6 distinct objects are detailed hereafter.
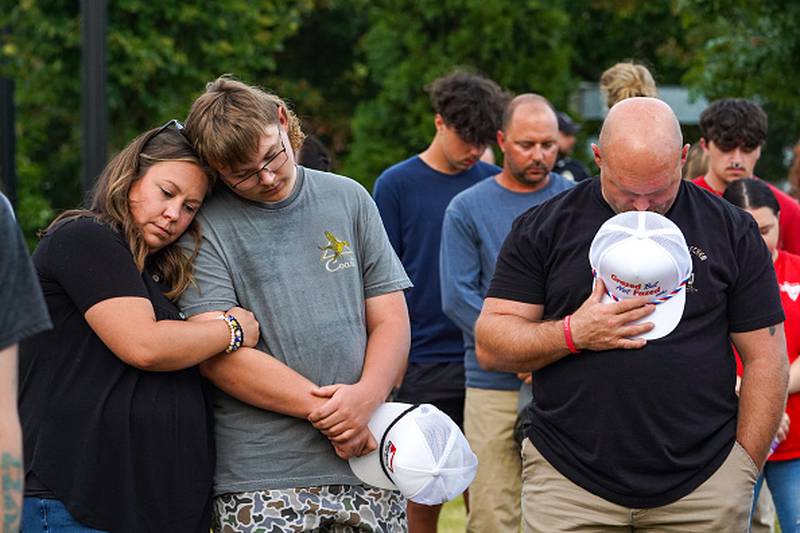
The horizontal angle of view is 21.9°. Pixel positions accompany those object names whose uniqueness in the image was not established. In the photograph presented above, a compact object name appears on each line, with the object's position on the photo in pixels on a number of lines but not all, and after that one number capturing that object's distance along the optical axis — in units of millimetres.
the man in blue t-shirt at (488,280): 9407
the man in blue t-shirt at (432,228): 10338
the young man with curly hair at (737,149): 9885
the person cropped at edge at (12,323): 4300
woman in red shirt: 8301
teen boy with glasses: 6063
